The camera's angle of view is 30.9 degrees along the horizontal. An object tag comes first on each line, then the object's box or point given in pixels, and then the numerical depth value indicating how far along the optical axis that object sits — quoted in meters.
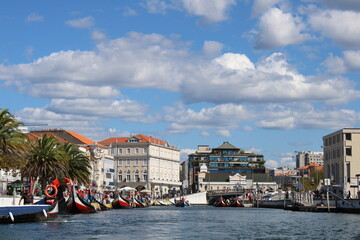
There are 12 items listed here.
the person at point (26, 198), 66.50
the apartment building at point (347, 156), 138.00
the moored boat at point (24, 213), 53.31
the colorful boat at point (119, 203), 115.43
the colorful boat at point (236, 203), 154.62
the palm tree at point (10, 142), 66.50
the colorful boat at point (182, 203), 150.50
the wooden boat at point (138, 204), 132.27
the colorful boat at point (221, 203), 153.62
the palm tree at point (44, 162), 85.69
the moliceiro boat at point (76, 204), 77.44
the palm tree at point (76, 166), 98.09
